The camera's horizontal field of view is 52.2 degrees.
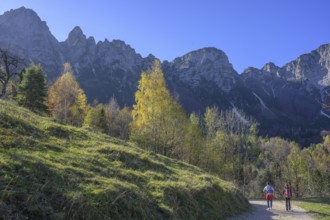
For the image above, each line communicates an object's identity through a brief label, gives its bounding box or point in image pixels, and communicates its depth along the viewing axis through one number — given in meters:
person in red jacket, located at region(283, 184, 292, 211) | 29.14
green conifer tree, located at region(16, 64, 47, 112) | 47.31
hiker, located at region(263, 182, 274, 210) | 29.77
